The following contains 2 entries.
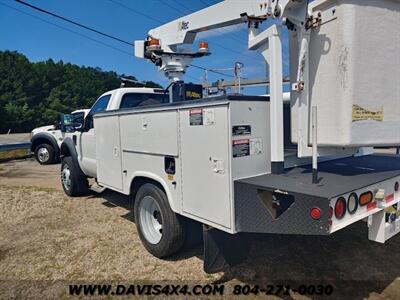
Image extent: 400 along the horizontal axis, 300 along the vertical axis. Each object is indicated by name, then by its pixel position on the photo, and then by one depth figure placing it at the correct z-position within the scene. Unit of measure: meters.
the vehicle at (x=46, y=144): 11.91
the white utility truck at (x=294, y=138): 2.58
